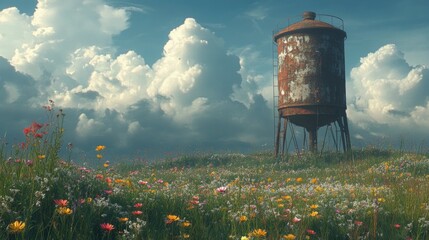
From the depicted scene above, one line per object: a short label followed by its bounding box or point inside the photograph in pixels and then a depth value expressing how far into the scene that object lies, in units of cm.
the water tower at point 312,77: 2467
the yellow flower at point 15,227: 370
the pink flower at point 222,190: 576
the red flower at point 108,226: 422
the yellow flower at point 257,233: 406
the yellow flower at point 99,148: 618
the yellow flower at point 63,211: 415
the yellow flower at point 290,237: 423
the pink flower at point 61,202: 422
